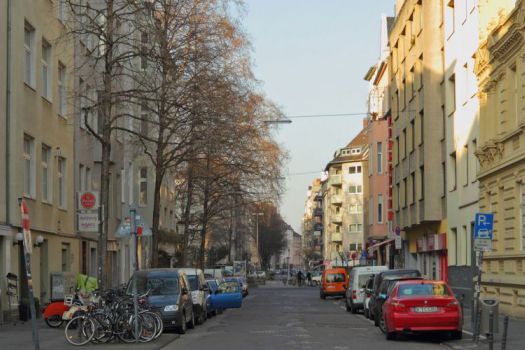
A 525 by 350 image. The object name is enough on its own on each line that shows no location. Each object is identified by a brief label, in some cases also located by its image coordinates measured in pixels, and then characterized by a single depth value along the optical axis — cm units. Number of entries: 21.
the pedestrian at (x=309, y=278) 9369
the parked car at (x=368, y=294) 3097
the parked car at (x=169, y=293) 2364
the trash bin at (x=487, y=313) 1775
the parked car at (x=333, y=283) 5197
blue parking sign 2006
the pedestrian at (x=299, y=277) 8988
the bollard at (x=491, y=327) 1594
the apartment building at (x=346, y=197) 11664
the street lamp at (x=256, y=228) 11144
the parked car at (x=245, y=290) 5777
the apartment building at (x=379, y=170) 6378
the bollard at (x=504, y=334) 1564
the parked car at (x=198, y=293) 2791
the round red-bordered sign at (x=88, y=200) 2681
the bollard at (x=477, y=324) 1870
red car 2041
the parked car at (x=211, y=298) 3300
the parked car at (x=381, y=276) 2769
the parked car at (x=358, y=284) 3516
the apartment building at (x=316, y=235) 16412
